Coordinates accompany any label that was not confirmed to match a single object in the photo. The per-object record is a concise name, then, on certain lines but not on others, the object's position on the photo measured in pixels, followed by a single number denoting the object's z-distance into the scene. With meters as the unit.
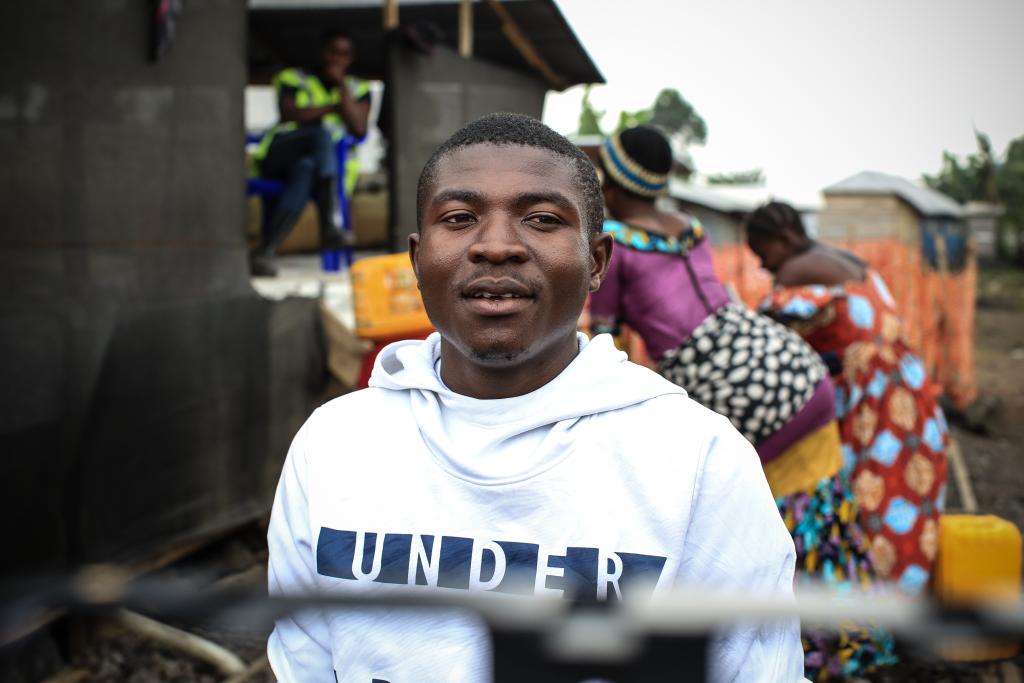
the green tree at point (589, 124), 33.06
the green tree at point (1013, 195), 31.98
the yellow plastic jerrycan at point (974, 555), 3.62
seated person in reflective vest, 5.74
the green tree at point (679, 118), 80.62
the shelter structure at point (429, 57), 6.32
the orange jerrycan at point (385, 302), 3.82
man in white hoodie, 1.20
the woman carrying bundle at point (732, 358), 2.66
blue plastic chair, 5.84
